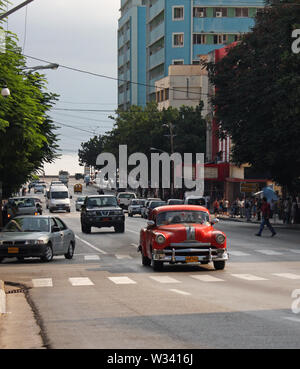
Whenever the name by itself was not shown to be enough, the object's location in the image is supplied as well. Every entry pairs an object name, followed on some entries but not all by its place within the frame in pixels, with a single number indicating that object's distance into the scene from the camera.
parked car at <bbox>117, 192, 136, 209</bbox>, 92.31
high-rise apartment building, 124.12
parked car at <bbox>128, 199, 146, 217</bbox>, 81.44
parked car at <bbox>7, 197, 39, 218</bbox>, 65.15
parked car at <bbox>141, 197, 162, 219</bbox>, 73.69
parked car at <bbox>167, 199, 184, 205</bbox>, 65.71
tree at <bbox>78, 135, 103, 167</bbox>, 196.57
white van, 89.81
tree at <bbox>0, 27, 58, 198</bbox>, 27.73
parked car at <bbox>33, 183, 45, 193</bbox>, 165.88
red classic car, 23.28
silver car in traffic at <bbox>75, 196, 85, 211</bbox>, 92.50
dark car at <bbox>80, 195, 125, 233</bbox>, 46.72
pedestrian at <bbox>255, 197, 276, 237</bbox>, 41.19
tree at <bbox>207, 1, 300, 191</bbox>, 46.97
